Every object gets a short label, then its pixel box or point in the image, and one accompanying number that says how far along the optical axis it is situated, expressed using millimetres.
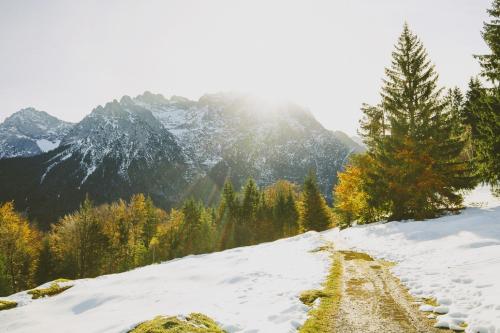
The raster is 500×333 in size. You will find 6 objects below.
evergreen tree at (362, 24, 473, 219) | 28531
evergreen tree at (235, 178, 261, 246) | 68938
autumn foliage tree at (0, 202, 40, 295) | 48812
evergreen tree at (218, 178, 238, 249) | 69125
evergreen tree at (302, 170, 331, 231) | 58938
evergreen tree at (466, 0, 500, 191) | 23953
